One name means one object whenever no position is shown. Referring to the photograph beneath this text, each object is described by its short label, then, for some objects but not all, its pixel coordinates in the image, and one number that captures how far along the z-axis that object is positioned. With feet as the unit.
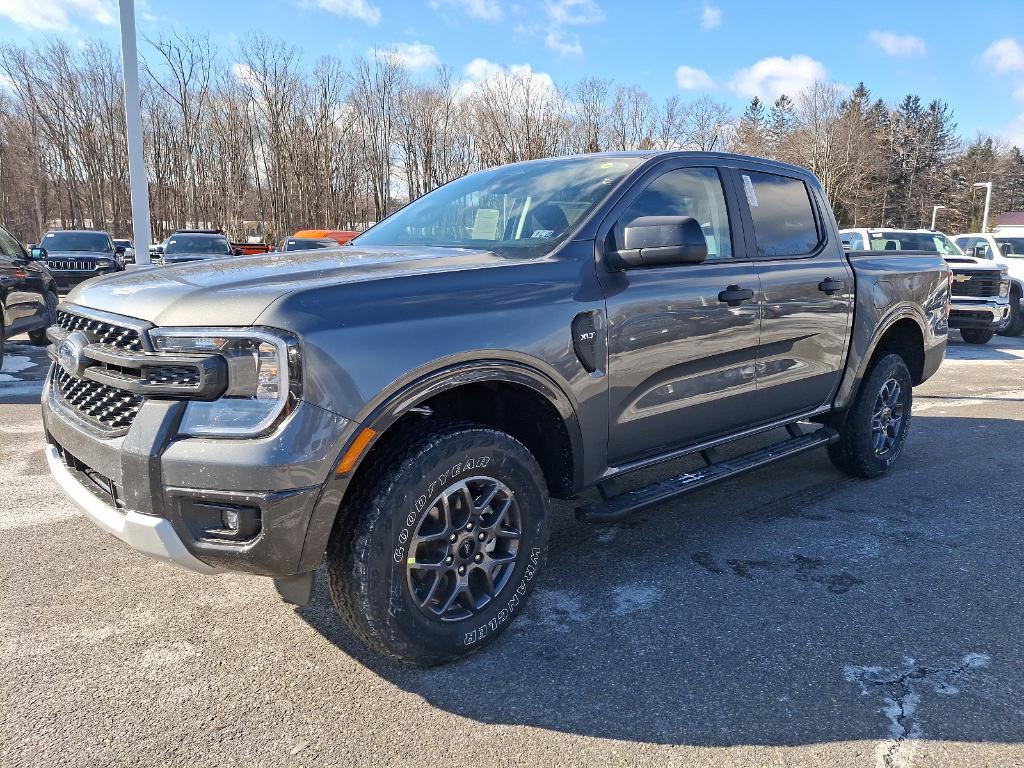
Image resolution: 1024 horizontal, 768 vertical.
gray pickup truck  7.22
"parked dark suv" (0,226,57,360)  25.75
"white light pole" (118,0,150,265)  36.22
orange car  69.80
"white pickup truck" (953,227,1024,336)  47.19
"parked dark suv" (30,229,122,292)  53.88
